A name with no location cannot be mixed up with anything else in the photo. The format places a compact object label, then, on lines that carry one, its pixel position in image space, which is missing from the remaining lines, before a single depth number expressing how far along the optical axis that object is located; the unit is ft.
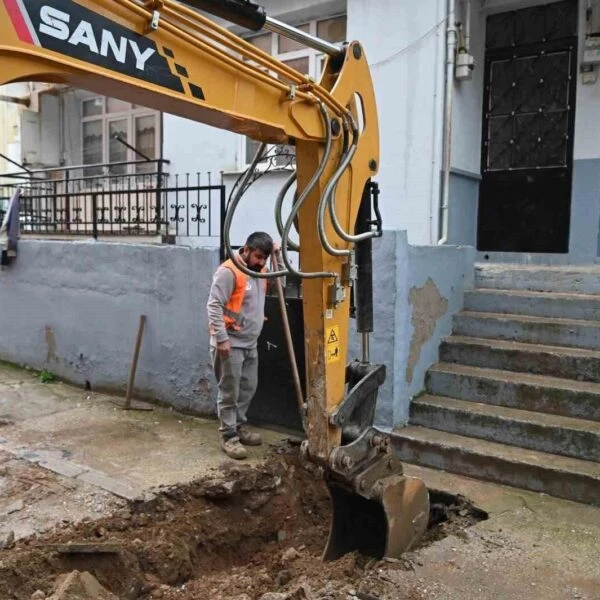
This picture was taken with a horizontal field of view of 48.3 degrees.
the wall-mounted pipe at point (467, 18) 23.53
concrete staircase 16.28
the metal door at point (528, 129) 23.41
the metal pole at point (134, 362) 23.61
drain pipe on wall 22.71
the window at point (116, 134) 36.76
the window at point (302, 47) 27.40
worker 17.99
